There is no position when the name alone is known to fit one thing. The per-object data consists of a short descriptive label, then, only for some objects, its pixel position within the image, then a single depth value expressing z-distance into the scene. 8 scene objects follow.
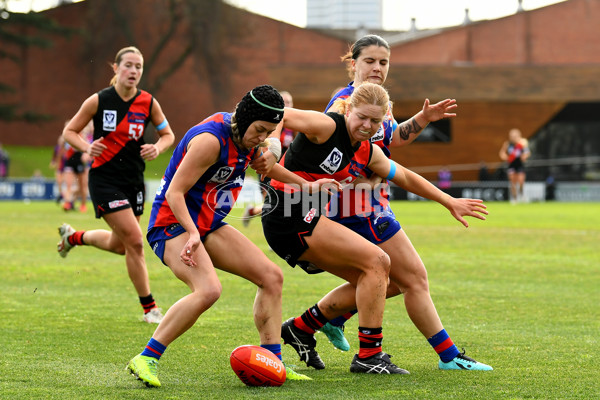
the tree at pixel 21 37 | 93.50
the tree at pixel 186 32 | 95.12
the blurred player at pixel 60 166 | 50.74
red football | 10.48
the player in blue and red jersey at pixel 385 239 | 11.87
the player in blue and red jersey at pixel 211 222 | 10.37
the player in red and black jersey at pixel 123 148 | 15.88
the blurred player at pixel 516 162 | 60.37
